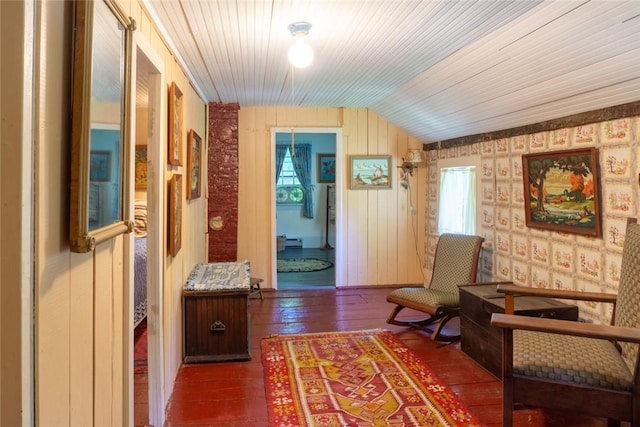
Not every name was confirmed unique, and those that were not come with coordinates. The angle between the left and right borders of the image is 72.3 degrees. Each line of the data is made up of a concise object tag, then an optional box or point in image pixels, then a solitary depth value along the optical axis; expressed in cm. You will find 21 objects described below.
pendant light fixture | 257
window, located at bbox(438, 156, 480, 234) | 446
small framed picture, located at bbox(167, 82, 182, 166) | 263
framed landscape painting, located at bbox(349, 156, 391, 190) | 552
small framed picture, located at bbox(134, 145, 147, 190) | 507
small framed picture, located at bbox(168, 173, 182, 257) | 262
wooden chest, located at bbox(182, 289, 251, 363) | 328
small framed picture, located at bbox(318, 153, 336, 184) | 905
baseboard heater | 899
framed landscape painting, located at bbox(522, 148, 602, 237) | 287
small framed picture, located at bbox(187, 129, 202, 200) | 343
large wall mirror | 106
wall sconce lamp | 534
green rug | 682
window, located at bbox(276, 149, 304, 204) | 903
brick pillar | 504
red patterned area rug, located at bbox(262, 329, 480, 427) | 246
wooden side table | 293
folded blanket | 335
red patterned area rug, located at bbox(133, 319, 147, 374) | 321
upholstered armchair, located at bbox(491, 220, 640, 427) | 190
